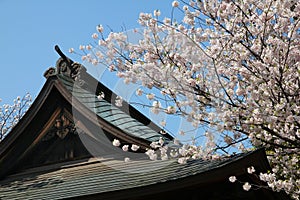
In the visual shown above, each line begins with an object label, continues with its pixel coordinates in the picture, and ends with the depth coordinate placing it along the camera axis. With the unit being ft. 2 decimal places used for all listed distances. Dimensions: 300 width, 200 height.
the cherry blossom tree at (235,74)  33.93
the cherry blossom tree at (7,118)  109.75
